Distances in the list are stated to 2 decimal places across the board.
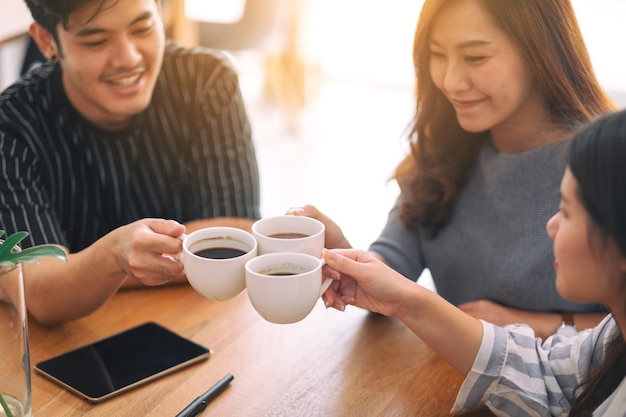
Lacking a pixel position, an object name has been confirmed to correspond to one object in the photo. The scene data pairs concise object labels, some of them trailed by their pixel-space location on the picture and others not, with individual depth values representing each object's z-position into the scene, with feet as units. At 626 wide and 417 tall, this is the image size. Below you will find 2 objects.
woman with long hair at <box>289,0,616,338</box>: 4.39
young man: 4.11
